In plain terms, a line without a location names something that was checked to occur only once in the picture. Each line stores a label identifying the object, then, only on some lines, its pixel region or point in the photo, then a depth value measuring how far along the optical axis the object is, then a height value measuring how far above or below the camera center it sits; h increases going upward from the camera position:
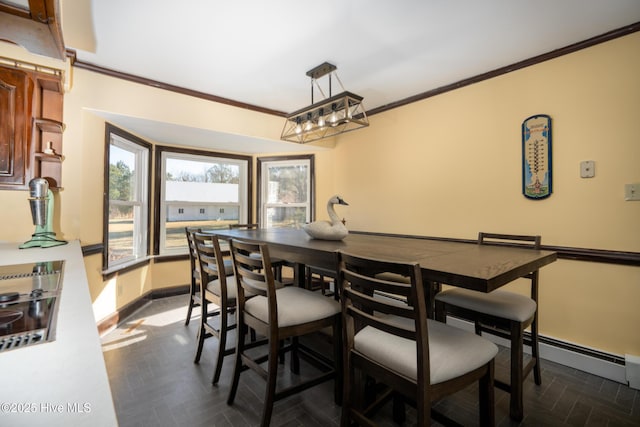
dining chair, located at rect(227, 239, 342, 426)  1.52 -0.57
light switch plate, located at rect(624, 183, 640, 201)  2.00 +0.17
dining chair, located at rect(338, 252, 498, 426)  1.06 -0.56
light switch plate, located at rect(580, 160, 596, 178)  2.18 +0.36
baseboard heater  2.00 -1.05
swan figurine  2.11 -0.11
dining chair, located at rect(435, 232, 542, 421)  1.56 -0.57
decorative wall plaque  2.39 +0.49
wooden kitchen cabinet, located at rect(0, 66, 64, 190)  2.06 +0.63
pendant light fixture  2.30 +0.88
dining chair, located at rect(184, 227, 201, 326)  2.66 -0.59
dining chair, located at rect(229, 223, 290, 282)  2.76 -0.51
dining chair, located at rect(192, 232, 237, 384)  1.94 -0.57
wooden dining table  1.14 -0.22
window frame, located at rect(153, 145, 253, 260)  3.71 +0.28
